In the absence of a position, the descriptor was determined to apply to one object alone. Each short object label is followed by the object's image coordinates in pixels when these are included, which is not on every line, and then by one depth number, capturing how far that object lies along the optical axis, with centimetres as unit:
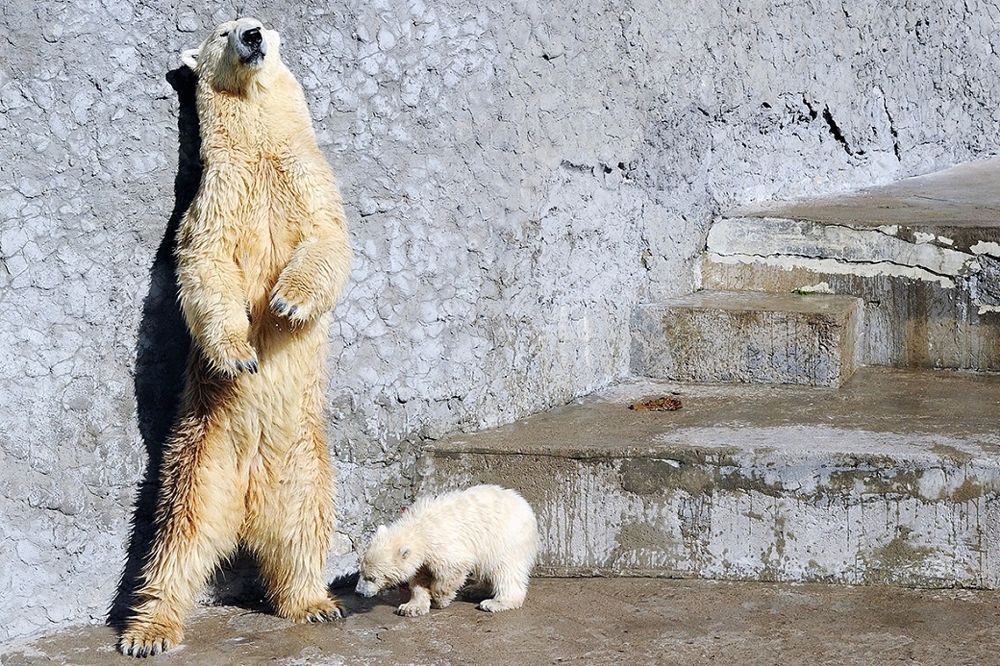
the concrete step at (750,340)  878
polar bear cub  664
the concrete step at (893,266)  909
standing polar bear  630
